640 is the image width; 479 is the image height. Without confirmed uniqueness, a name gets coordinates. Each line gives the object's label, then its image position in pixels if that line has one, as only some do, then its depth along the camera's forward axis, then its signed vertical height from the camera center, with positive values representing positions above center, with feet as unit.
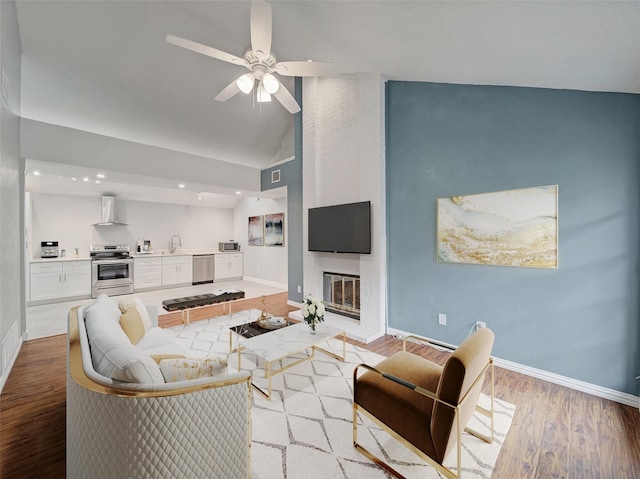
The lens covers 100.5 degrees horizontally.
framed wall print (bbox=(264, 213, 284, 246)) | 22.85 +0.78
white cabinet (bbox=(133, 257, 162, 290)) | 21.15 -2.76
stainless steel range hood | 20.44 +2.15
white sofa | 3.55 -2.66
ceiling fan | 7.04 +5.26
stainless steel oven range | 19.15 -2.34
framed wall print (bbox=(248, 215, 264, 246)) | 24.80 +0.68
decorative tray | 9.86 -3.21
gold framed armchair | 4.24 -3.03
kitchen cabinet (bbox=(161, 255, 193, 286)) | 22.57 -2.70
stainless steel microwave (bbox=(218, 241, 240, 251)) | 26.30 -0.76
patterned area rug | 5.22 -4.51
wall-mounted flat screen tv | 12.05 +0.47
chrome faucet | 24.71 -0.61
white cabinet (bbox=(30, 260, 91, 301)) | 16.70 -2.66
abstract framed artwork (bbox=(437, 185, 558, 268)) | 8.24 +0.31
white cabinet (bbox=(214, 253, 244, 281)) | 25.43 -2.76
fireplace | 13.69 -3.02
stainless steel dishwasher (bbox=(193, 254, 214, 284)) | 24.12 -2.73
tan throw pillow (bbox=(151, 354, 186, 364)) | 6.35 -2.95
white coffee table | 7.48 -3.20
